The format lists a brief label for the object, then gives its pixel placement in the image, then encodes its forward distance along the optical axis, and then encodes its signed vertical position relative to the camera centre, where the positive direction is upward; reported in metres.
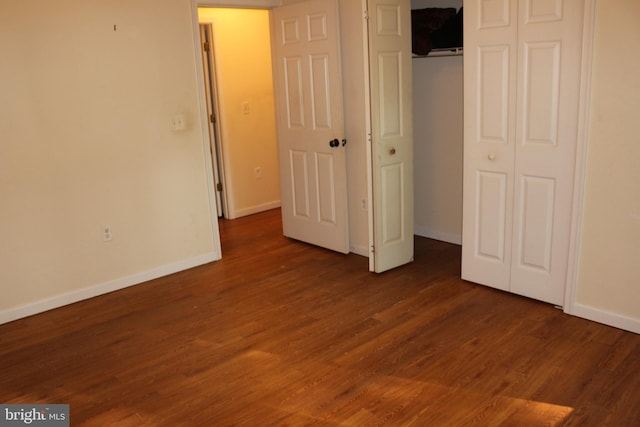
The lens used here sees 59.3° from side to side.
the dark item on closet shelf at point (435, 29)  4.45 +0.39
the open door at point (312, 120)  4.62 -0.30
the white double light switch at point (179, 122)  4.52 -0.25
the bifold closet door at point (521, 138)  3.38 -0.40
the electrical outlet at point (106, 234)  4.26 -1.04
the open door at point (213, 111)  5.90 -0.23
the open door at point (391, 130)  4.04 -0.36
